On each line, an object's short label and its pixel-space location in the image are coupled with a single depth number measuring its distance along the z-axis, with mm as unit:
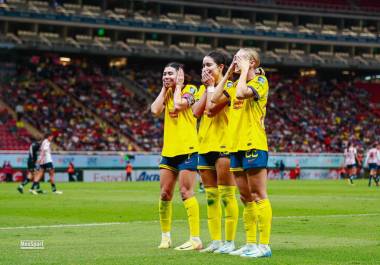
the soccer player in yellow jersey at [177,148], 12586
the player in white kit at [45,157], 33438
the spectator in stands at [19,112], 61812
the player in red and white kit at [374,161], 45906
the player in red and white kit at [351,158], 49500
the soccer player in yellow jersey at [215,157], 12188
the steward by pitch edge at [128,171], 54250
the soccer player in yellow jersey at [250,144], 11383
